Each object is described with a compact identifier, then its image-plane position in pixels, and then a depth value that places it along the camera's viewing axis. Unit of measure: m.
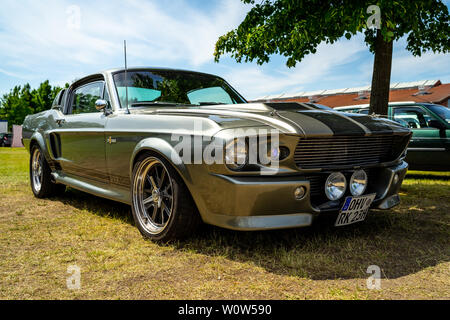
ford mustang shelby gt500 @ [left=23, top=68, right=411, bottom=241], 2.58
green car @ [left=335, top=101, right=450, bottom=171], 7.00
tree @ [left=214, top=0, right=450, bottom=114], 4.46
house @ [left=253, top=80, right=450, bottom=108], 31.73
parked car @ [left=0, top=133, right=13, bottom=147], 37.50
